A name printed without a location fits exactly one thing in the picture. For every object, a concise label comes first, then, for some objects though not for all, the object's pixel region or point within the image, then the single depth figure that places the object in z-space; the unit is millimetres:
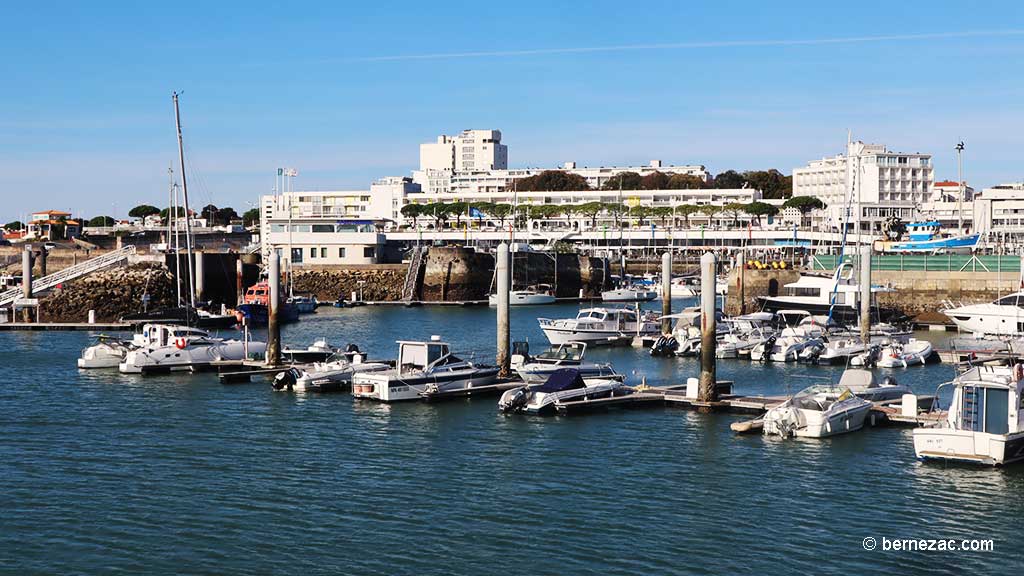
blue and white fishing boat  102431
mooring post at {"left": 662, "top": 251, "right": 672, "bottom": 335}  64375
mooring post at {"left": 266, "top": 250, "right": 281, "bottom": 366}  50812
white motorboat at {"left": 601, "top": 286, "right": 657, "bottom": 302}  110438
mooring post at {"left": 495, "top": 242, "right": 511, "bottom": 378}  46000
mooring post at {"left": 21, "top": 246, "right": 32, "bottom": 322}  81688
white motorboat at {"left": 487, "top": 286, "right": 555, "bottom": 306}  105000
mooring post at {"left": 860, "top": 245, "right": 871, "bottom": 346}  60594
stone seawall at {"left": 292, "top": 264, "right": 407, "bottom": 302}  109500
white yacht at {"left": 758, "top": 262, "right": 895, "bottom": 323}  71625
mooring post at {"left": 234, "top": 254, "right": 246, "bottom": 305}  90375
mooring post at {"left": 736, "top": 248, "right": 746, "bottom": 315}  85569
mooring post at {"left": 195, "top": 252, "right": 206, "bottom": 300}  87562
